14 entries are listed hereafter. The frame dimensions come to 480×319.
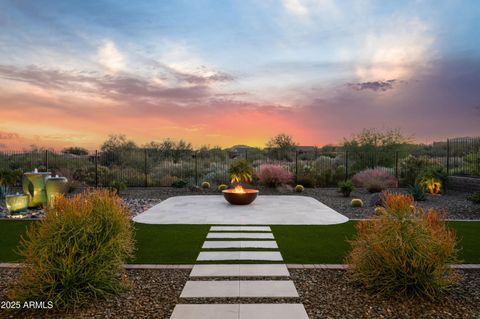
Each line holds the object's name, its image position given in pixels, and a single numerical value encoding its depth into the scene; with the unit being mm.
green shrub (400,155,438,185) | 16922
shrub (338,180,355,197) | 13461
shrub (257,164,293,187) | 15141
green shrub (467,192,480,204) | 10984
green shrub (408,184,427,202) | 12250
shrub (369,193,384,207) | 11031
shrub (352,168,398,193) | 14812
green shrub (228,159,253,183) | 12234
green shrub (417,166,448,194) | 14195
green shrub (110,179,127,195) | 14047
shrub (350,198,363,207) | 11148
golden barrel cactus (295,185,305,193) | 14797
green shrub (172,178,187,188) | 15734
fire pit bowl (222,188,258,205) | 10594
